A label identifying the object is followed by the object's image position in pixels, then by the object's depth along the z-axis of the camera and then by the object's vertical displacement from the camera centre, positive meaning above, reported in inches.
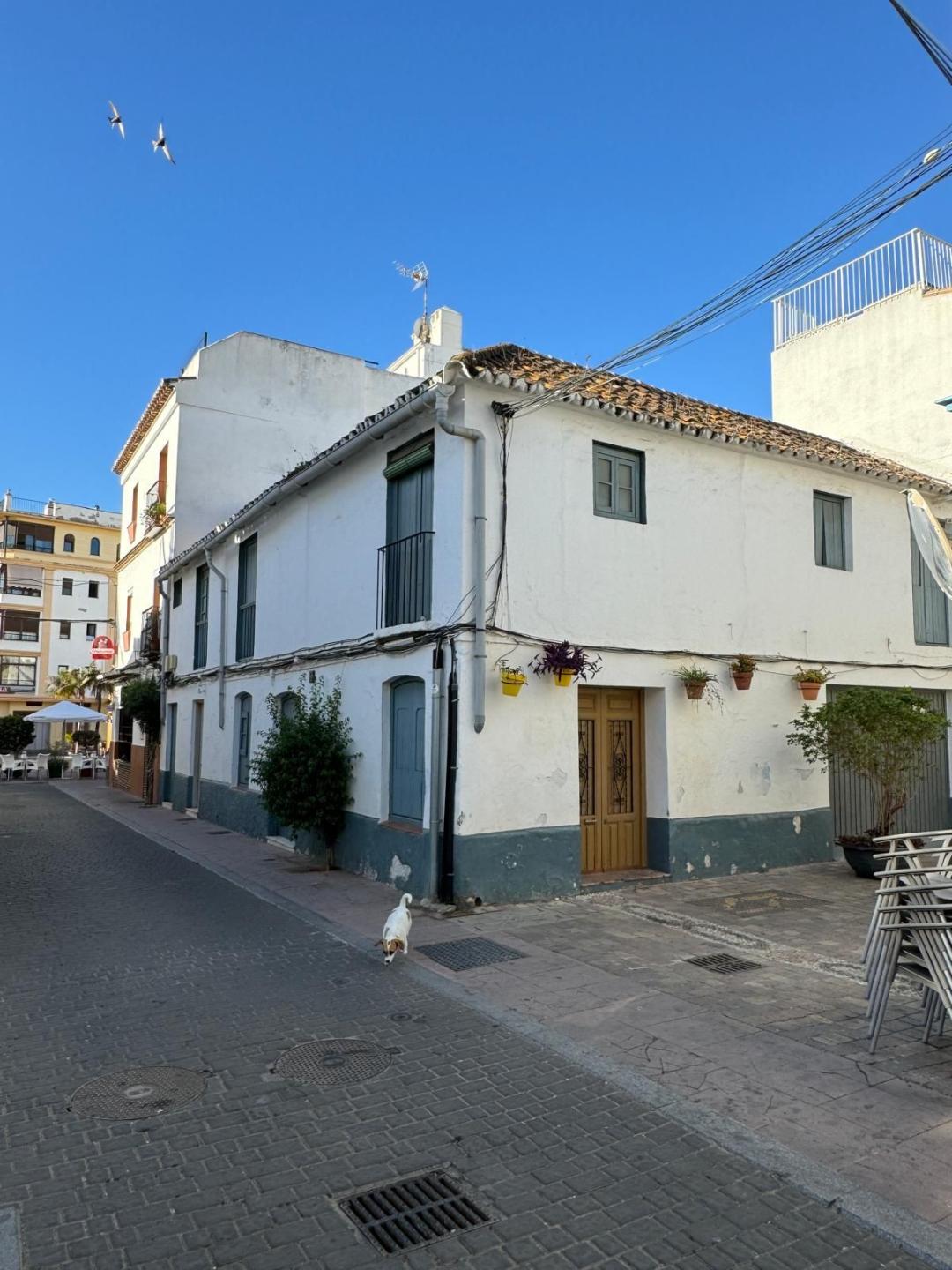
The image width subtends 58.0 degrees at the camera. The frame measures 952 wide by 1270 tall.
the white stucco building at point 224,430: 775.7 +281.3
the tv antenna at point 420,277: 783.7 +412.4
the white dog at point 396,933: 261.7 -61.7
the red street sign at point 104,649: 1063.0 +99.8
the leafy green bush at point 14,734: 1243.2 -5.7
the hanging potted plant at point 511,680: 341.4 +20.1
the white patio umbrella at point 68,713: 1059.9 +21.0
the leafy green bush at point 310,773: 420.8 -21.3
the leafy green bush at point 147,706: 807.1 +22.2
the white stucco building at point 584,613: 350.0 +57.4
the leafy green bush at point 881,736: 398.6 -2.2
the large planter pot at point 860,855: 405.4 -59.1
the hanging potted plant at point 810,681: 440.1 +25.7
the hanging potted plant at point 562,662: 354.9 +28.3
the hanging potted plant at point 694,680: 400.5 +23.7
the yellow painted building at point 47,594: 1907.0 +311.2
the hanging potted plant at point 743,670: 417.7 +29.5
